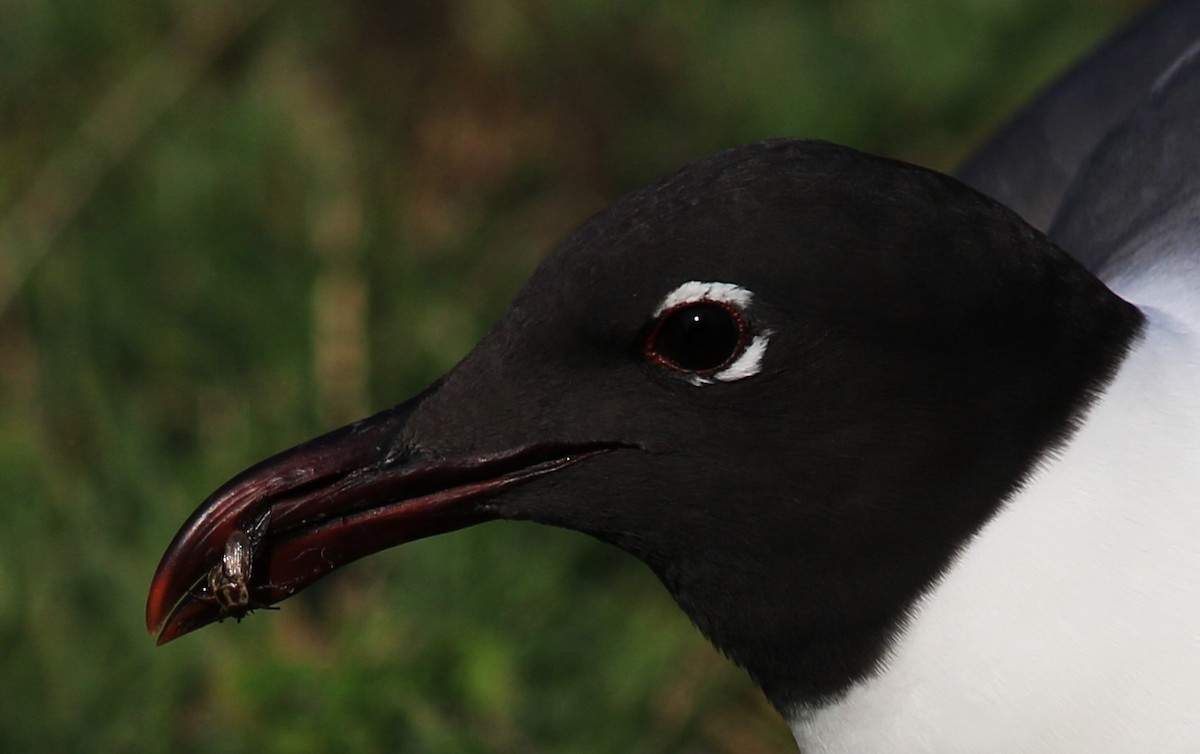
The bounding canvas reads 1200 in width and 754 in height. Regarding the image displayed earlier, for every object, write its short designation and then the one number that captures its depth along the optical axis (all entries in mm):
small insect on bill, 4398
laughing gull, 4020
